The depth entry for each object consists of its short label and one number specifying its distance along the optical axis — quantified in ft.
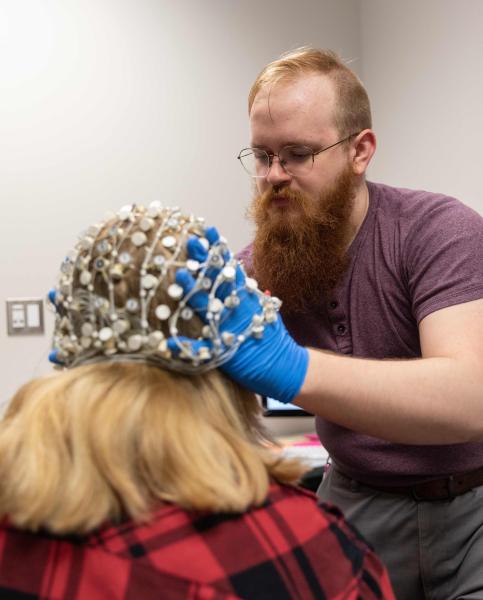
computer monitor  8.53
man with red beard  4.27
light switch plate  7.91
